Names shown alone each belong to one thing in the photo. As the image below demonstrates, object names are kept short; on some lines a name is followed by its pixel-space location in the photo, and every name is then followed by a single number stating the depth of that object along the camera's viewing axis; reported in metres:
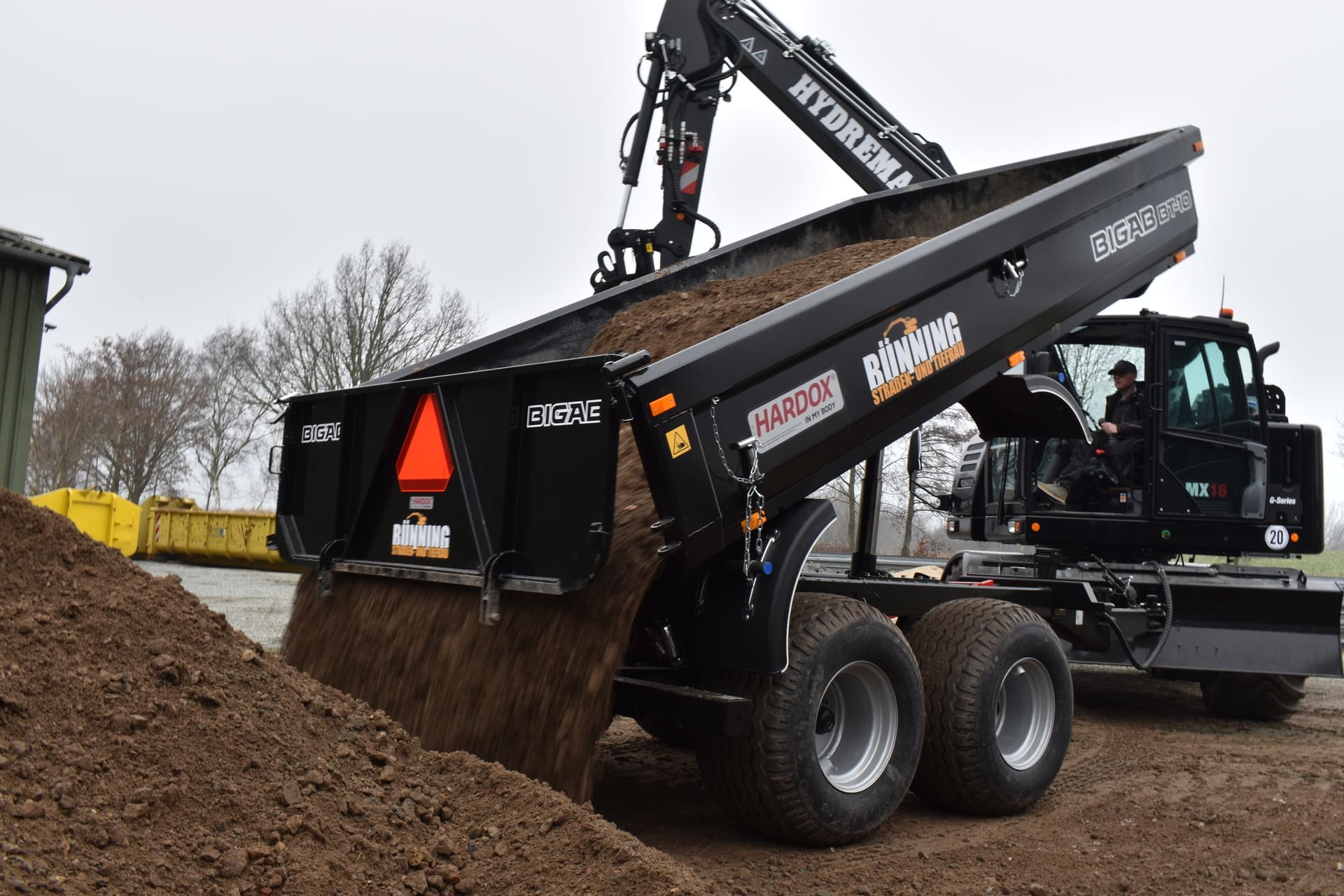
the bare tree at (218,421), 34.44
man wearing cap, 7.57
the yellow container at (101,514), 19.64
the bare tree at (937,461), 13.46
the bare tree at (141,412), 33.25
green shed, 11.57
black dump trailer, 3.94
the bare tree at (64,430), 31.91
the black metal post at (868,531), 6.04
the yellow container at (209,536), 21.25
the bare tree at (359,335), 27.84
